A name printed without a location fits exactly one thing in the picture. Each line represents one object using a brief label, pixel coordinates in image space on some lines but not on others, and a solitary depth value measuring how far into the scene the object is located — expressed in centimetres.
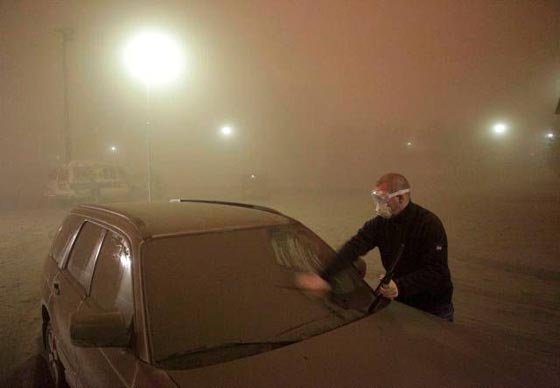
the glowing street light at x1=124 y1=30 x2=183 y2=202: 1034
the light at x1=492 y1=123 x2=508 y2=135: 3075
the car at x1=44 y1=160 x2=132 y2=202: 1652
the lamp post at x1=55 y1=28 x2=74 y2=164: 1941
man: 303
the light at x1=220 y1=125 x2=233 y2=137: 3347
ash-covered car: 193
